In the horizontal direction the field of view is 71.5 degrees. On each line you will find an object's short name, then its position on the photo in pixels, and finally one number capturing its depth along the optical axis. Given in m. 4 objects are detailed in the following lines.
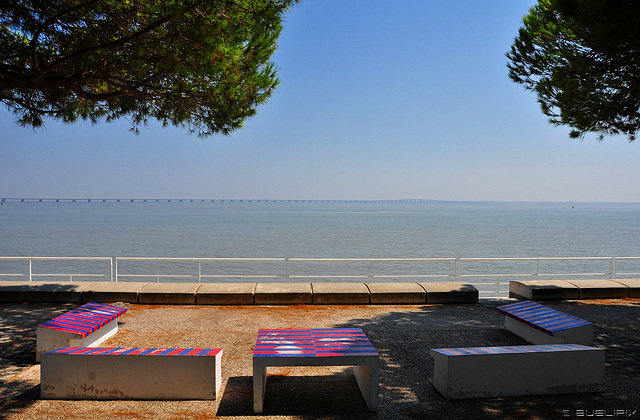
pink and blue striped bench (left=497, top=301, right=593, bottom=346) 6.06
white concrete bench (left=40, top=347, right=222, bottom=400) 4.70
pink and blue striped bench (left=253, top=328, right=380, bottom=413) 4.44
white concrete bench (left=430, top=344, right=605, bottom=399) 4.74
